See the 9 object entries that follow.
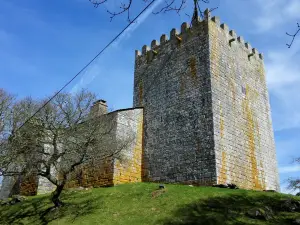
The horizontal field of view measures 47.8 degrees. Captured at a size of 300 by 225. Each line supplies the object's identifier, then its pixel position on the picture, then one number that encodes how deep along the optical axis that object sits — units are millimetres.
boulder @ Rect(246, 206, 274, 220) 11250
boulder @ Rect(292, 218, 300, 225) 10633
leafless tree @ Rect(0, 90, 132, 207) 15383
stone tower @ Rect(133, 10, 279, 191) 17047
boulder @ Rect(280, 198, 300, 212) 11938
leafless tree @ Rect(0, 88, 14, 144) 16891
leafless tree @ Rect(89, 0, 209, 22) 5031
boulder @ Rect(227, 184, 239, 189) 15234
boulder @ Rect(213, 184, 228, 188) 15335
